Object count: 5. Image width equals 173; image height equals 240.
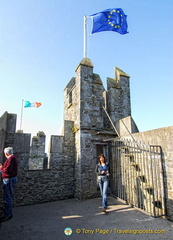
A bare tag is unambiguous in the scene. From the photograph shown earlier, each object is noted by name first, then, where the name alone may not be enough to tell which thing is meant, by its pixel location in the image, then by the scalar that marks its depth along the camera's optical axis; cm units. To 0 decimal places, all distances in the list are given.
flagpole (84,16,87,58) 741
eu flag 751
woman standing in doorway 442
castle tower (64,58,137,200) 600
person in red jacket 394
